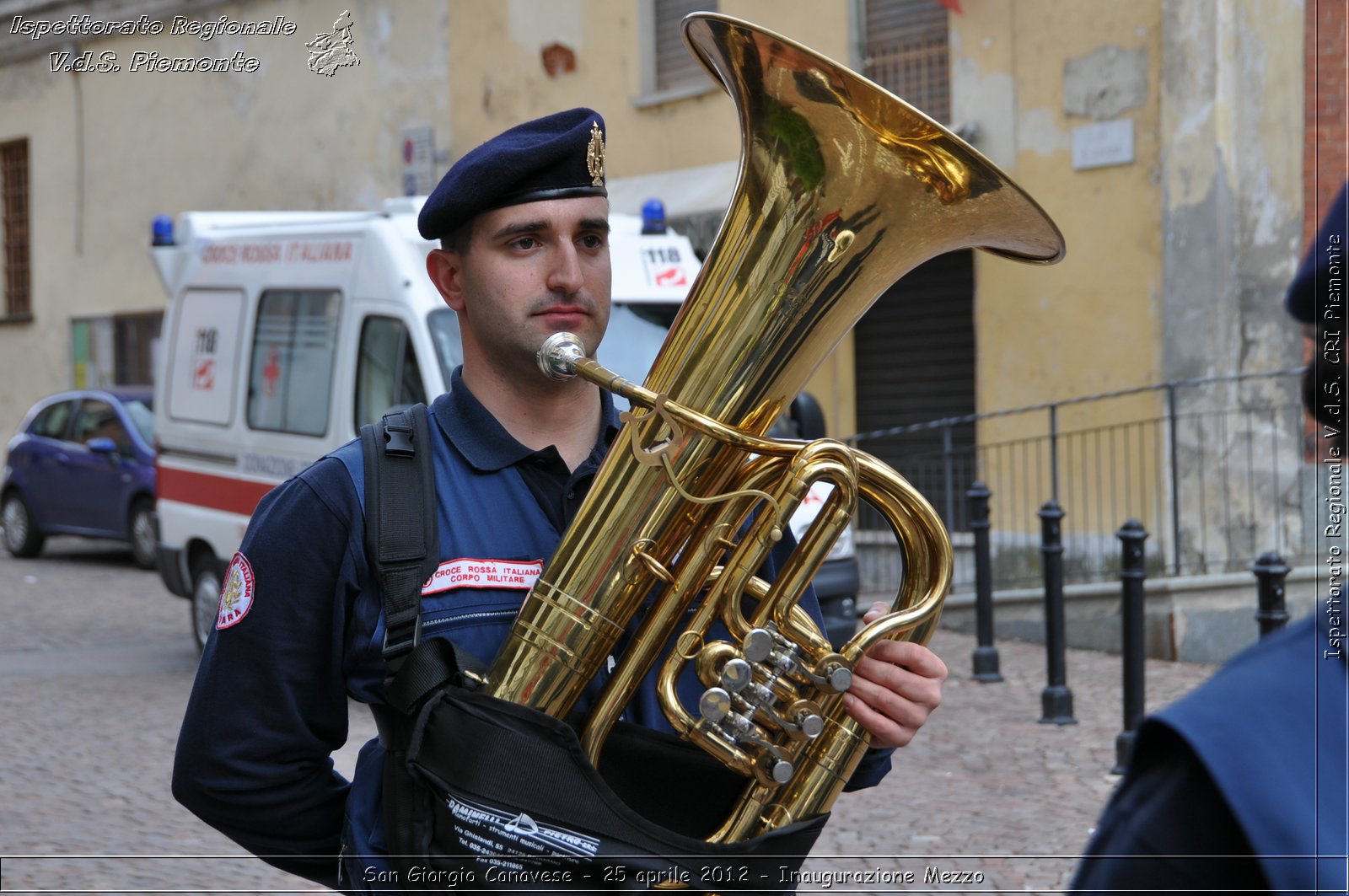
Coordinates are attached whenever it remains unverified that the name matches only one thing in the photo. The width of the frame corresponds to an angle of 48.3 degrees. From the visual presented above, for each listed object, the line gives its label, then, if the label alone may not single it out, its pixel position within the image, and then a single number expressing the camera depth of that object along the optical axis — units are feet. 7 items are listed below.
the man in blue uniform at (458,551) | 6.85
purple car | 42.96
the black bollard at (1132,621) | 21.91
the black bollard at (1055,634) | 24.66
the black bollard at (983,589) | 27.86
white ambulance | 25.13
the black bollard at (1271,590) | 19.24
